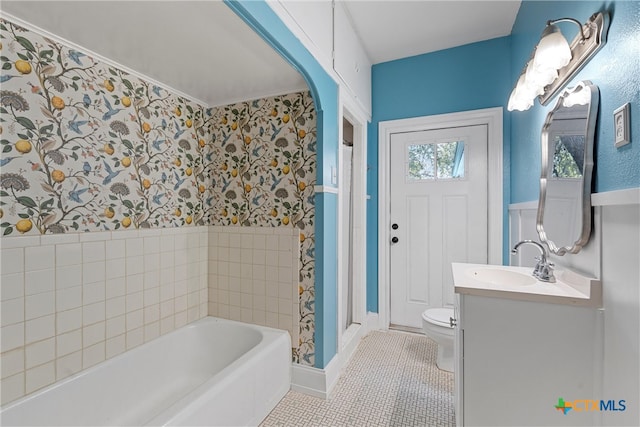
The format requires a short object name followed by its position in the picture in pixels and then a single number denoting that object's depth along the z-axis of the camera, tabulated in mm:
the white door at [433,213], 2521
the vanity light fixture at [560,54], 1041
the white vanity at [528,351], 1027
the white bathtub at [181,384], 1226
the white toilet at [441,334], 1968
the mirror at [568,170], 1081
